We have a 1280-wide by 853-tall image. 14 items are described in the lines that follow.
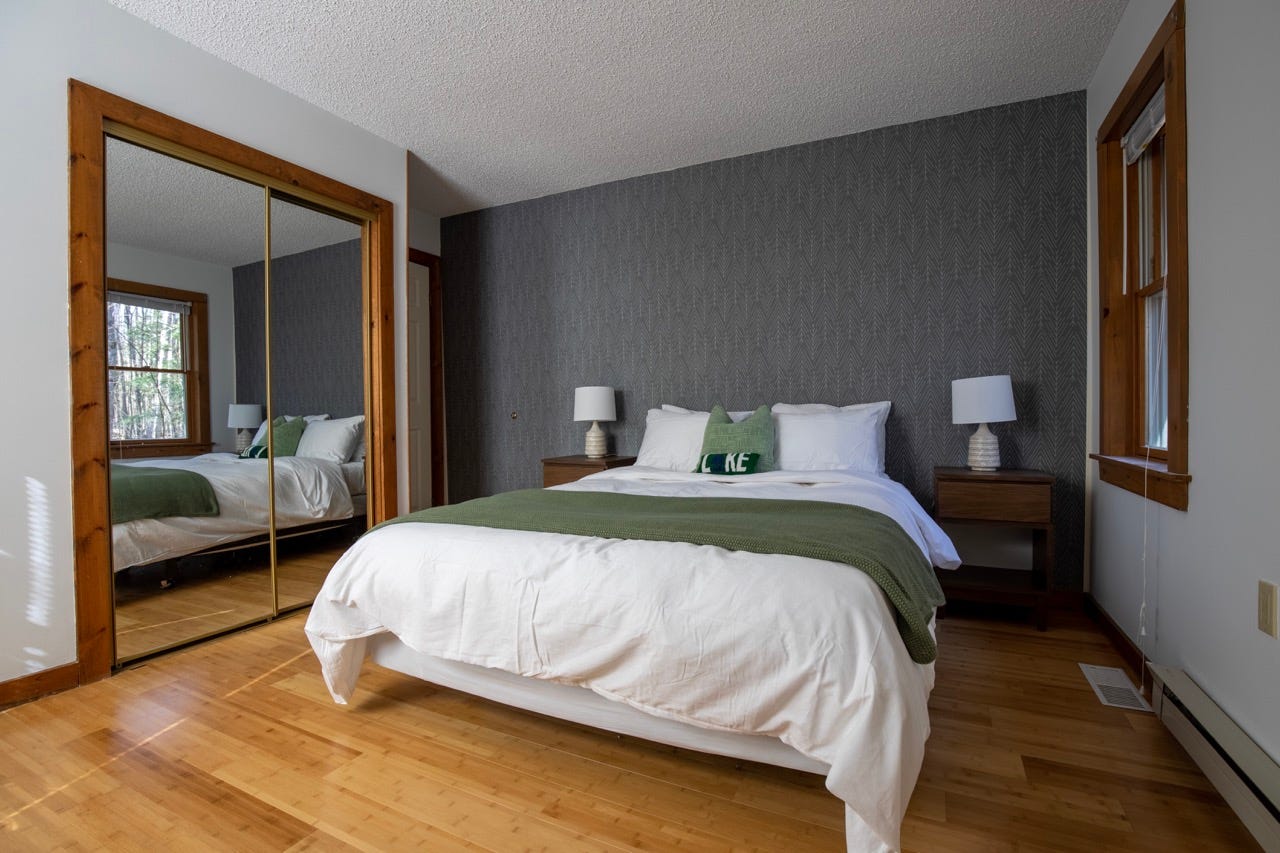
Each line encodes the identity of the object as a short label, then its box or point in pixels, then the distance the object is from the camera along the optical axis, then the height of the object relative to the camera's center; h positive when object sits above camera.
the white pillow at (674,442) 3.24 -0.13
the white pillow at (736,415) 3.36 +0.02
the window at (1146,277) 1.86 +0.52
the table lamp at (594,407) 3.77 +0.08
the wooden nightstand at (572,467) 3.60 -0.28
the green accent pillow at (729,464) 2.93 -0.22
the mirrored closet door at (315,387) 2.92 +0.18
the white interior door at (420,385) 4.44 +0.27
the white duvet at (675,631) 1.20 -0.50
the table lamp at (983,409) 2.76 +0.03
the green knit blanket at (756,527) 1.39 -0.31
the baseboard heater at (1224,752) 1.28 -0.82
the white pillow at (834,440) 2.93 -0.11
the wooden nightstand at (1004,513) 2.63 -0.43
